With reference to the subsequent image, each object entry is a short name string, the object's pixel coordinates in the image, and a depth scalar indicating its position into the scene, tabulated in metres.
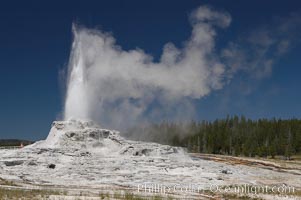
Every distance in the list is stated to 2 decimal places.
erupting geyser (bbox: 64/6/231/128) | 55.69
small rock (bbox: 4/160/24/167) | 44.19
